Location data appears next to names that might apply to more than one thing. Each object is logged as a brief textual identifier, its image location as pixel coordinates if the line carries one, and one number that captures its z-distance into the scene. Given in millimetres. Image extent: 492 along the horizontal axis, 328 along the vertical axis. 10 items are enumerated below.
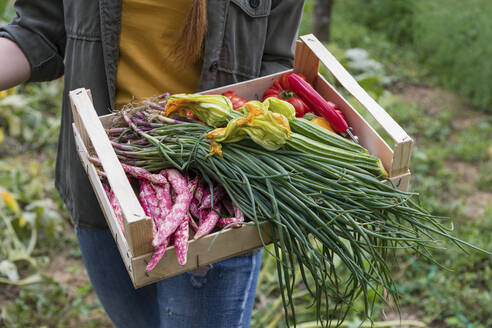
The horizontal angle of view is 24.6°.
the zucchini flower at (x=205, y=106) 1714
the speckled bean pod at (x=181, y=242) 1582
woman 1824
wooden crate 1576
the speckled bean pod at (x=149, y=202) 1650
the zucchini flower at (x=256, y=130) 1663
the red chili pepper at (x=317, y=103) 1777
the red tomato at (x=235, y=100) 1787
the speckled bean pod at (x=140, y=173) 1681
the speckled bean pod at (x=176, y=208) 1580
